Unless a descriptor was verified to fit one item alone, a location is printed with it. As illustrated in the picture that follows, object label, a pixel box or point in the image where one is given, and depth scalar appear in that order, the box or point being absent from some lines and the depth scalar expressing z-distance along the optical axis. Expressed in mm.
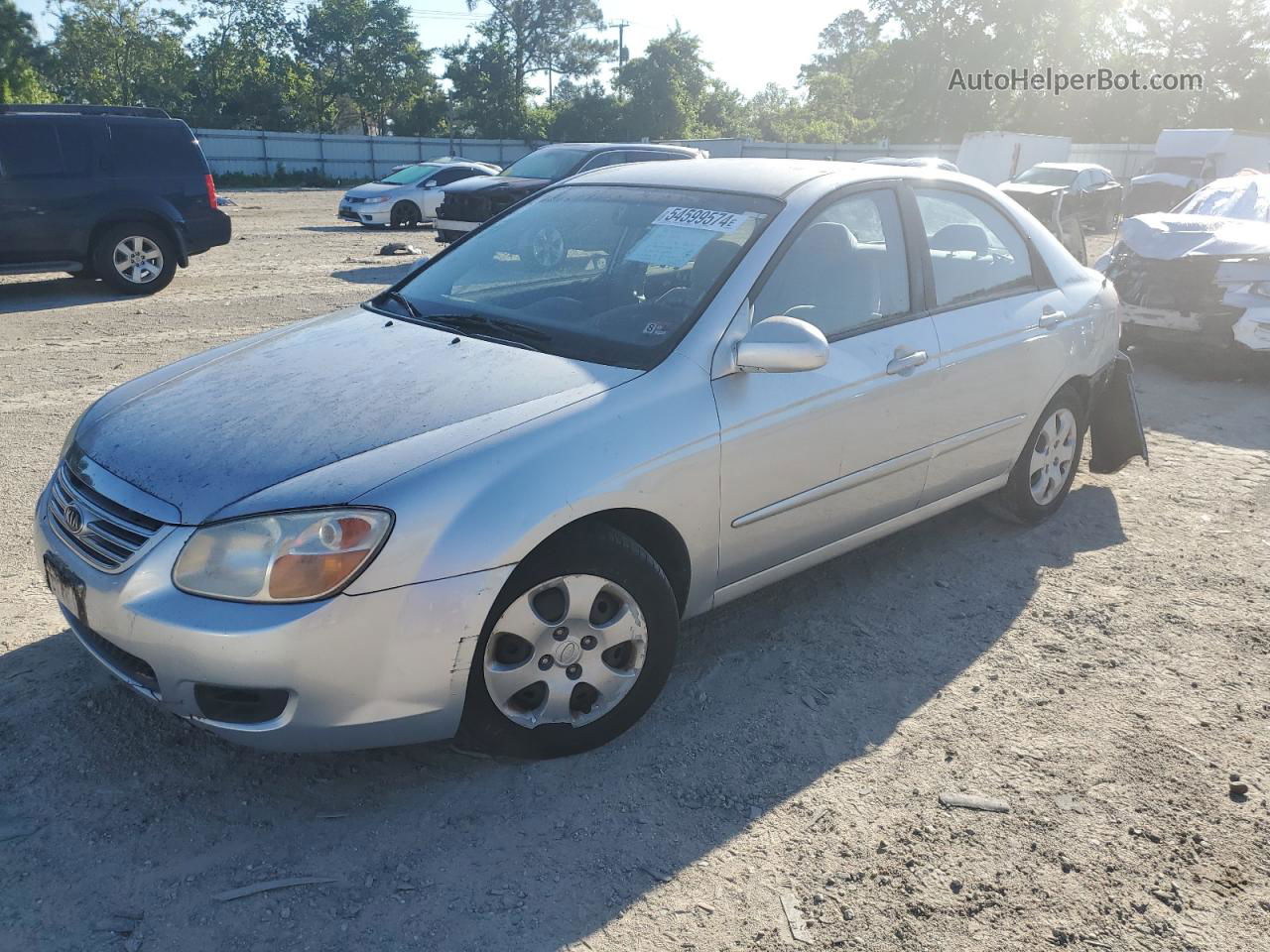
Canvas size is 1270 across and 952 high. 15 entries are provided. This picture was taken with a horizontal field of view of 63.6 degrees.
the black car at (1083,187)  21312
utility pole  66000
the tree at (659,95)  55531
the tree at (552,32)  64562
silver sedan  2490
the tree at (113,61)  51438
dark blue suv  9695
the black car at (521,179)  13727
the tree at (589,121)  53875
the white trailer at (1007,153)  26047
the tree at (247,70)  50406
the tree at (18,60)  41625
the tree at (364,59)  55906
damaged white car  7750
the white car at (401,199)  19125
